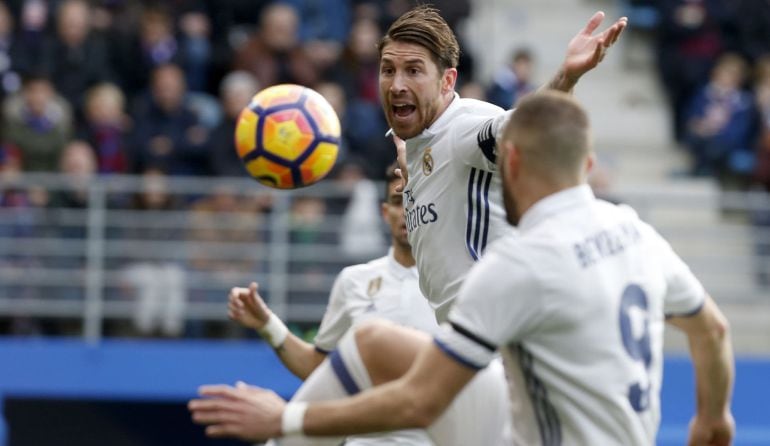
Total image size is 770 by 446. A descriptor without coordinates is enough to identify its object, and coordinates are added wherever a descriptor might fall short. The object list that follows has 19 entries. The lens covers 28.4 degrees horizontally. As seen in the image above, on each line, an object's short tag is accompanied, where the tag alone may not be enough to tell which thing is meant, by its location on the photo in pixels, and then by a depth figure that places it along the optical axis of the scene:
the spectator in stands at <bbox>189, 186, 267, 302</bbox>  12.60
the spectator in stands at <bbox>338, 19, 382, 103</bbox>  14.29
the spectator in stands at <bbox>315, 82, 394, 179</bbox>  13.37
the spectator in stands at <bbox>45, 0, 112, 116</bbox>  13.72
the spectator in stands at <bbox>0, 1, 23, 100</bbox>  13.64
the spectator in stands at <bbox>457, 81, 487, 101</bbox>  13.66
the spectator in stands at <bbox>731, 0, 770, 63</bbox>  15.97
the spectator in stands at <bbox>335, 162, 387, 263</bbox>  12.58
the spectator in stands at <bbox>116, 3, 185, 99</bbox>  14.19
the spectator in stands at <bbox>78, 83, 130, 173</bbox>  13.19
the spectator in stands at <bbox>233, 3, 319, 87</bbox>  14.11
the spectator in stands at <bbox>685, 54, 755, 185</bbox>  14.52
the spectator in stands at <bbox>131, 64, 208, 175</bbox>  13.20
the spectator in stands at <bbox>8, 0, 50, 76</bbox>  13.70
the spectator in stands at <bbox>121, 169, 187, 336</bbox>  12.50
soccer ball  7.30
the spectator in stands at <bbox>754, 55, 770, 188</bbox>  14.04
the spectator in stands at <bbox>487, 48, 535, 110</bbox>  14.43
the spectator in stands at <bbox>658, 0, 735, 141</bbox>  15.74
